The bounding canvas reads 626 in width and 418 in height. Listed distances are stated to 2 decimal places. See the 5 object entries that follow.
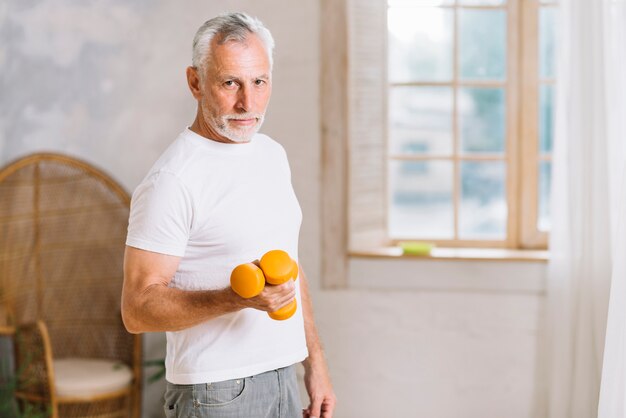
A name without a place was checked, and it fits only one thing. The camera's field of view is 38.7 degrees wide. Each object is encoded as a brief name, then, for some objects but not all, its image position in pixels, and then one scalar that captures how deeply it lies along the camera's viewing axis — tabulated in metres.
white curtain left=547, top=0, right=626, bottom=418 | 3.30
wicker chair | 3.79
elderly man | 1.76
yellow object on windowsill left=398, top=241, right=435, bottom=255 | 3.65
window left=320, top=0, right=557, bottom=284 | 3.72
